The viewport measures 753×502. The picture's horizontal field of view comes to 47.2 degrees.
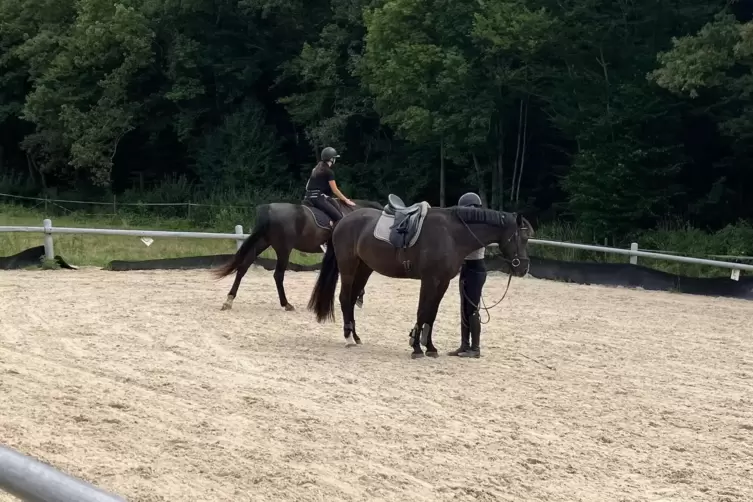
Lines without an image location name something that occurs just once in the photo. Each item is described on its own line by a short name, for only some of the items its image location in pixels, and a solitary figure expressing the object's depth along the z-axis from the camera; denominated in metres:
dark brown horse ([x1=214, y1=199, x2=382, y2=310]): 12.77
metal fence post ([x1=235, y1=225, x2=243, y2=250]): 18.24
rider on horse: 12.54
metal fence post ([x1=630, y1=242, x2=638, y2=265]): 18.46
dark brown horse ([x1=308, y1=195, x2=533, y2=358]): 9.24
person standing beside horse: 9.39
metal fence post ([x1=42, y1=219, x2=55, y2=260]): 16.70
